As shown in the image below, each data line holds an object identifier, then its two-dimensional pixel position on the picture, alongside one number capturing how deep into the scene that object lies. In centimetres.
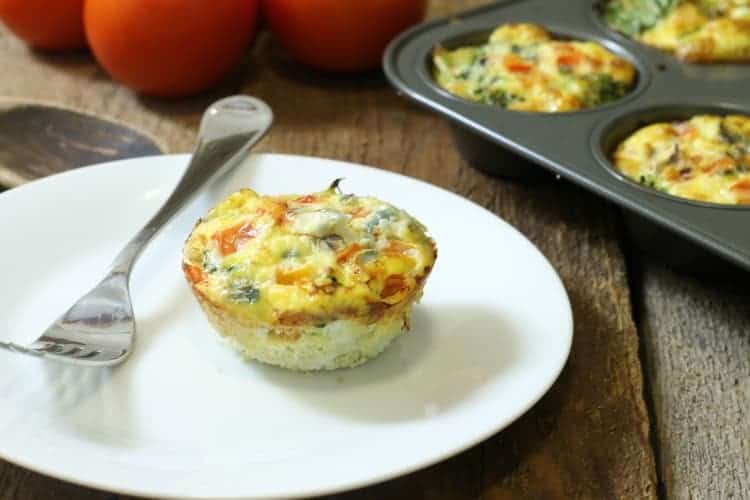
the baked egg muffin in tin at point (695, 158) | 63
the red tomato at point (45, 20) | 75
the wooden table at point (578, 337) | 55
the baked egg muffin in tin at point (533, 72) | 68
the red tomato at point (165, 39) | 71
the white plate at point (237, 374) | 53
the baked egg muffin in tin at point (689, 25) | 70
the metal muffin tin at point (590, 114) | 60
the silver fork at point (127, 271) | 56
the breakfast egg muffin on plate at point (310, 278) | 55
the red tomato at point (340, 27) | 73
